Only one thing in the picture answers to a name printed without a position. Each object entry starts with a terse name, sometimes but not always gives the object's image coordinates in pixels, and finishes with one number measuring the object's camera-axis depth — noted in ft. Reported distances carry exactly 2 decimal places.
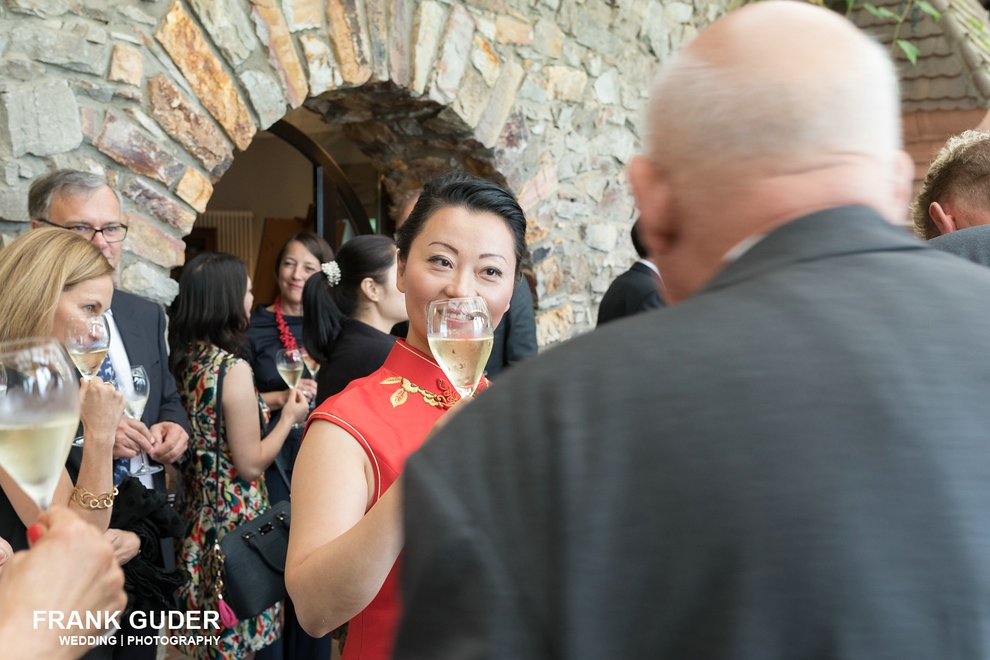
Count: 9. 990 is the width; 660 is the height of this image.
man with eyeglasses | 7.84
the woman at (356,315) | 8.14
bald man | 1.74
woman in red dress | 3.67
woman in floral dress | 8.71
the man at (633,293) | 10.04
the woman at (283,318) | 12.28
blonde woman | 5.82
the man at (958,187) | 7.04
